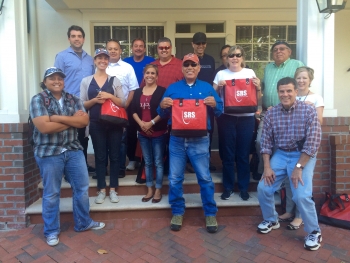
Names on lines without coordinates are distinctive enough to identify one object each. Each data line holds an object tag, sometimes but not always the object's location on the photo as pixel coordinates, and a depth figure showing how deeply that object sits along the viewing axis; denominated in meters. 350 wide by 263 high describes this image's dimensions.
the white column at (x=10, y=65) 3.74
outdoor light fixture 3.66
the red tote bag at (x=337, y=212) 3.56
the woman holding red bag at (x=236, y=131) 3.66
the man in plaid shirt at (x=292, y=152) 3.17
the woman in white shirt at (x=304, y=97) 3.51
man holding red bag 3.34
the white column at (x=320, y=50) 3.95
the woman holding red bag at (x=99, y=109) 3.63
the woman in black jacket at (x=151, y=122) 3.69
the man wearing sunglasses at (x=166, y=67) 4.00
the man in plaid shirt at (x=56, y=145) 3.13
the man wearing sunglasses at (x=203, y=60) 4.32
